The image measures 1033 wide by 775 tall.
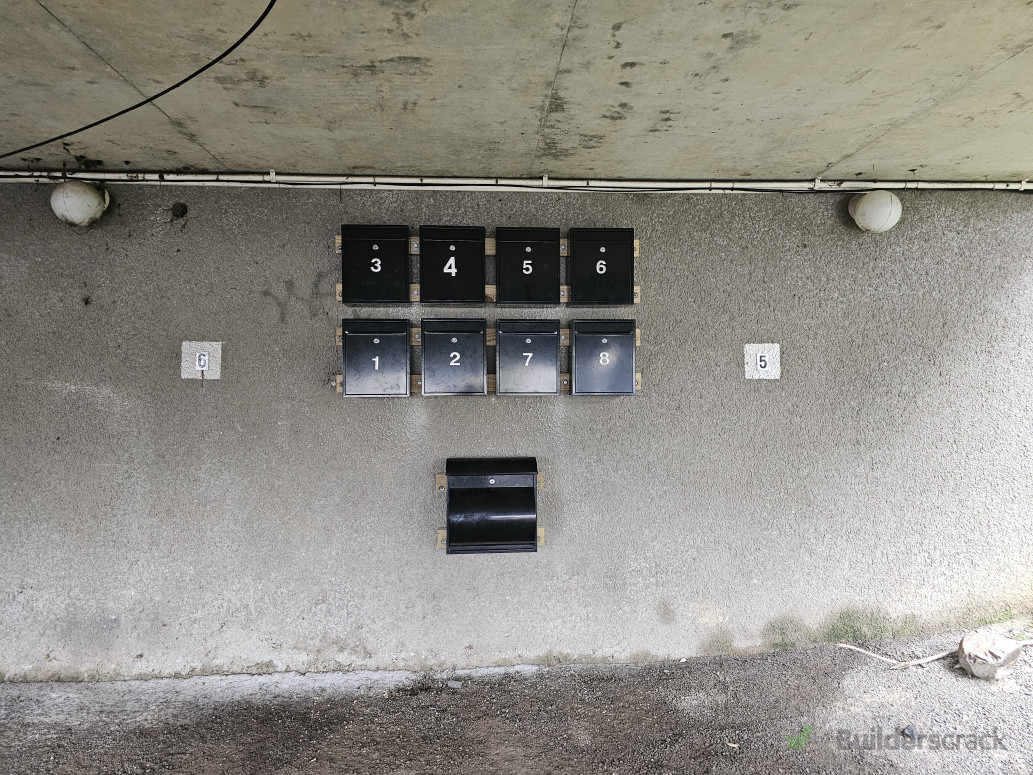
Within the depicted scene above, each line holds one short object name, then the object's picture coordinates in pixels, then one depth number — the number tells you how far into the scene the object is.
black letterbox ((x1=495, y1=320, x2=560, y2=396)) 2.19
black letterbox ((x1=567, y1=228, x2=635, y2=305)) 2.23
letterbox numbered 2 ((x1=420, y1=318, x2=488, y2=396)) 2.16
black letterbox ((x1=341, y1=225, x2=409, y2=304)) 2.16
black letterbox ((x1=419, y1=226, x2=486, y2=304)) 2.18
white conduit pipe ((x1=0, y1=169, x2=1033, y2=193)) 2.12
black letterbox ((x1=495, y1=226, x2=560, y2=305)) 2.20
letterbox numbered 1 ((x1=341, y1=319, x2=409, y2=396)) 2.14
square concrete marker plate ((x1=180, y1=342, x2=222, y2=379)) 2.17
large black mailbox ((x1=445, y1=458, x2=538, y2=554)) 2.18
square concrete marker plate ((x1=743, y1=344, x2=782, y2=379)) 2.33
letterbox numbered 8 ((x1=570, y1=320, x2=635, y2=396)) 2.22
